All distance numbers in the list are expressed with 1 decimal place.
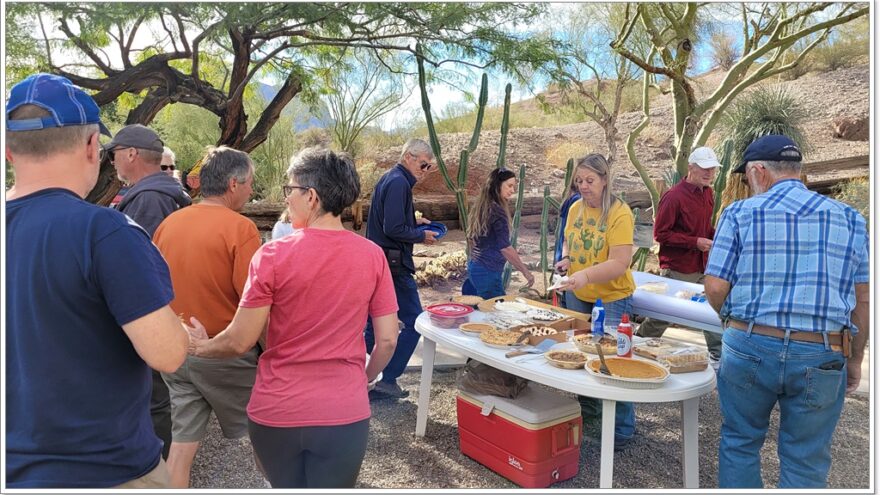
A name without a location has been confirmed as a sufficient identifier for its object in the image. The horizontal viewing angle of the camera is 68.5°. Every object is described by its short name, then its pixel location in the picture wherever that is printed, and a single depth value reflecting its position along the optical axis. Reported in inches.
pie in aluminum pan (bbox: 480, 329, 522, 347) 127.4
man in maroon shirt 188.4
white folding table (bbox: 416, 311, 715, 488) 106.9
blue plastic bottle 128.8
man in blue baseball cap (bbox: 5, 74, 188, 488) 58.9
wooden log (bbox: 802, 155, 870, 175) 591.1
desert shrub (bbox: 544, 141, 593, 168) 785.6
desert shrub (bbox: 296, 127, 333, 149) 645.9
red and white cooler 130.0
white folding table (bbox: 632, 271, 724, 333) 163.5
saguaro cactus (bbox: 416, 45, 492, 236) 245.8
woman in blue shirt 187.2
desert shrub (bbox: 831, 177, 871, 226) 387.4
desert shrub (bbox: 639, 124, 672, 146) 883.4
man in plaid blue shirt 98.6
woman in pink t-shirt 81.6
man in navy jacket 171.8
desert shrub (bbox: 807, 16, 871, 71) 978.7
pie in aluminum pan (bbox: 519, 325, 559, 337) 133.0
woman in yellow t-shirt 142.9
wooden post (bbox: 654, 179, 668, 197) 455.9
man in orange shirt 103.7
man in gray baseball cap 122.1
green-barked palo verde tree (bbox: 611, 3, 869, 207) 304.5
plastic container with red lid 144.0
